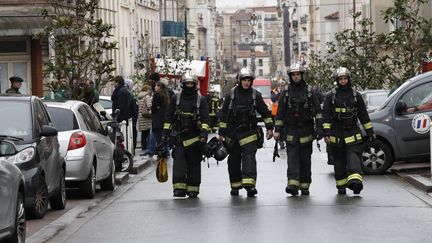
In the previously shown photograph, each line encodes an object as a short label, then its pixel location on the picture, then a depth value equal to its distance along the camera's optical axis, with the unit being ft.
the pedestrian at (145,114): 104.78
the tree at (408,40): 91.50
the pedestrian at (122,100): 95.86
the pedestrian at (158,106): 96.70
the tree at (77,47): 79.36
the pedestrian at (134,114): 98.18
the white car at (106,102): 122.23
